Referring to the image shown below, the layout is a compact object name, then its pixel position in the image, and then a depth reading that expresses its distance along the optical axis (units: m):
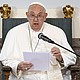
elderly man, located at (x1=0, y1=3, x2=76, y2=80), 6.64
